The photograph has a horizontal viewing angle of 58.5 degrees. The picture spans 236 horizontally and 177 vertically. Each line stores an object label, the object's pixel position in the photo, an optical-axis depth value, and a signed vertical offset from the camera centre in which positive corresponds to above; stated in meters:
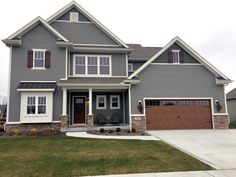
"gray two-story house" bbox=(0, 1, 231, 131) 15.10 +1.85
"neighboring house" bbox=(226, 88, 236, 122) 28.73 +0.67
